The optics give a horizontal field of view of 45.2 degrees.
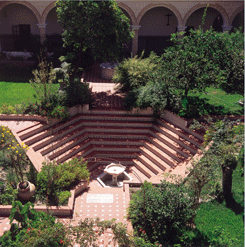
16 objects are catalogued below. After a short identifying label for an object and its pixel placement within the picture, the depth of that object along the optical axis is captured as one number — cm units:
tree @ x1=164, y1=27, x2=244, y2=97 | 1262
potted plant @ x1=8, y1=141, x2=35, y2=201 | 969
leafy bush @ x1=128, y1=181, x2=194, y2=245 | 846
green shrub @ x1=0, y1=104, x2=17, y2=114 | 1452
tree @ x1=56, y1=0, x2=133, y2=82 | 1386
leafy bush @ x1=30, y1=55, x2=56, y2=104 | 1376
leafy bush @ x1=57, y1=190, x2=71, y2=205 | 982
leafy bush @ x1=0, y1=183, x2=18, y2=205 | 969
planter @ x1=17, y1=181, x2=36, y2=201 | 968
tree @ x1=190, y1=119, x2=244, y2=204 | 916
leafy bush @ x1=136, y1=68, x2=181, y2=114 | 1396
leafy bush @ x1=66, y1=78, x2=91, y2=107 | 1455
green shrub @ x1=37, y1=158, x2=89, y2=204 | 1004
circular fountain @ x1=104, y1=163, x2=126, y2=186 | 1187
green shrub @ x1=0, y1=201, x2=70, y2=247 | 762
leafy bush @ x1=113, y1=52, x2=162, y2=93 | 1539
